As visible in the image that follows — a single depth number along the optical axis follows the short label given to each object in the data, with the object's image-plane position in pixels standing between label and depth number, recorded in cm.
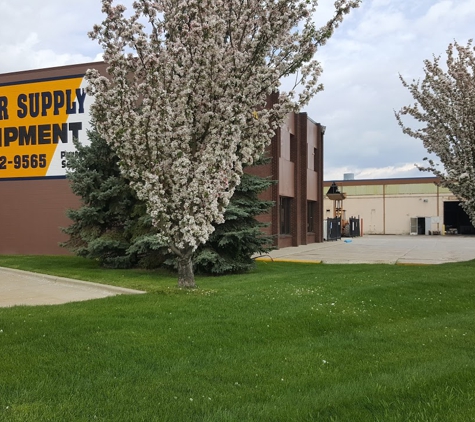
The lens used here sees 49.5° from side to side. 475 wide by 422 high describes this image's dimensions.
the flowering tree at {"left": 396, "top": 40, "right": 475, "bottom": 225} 1606
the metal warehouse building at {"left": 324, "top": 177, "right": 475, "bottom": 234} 6059
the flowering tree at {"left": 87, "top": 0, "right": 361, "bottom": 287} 936
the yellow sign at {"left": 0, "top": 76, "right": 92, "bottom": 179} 2036
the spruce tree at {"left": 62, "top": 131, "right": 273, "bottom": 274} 1415
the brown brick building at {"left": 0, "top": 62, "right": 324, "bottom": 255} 2042
